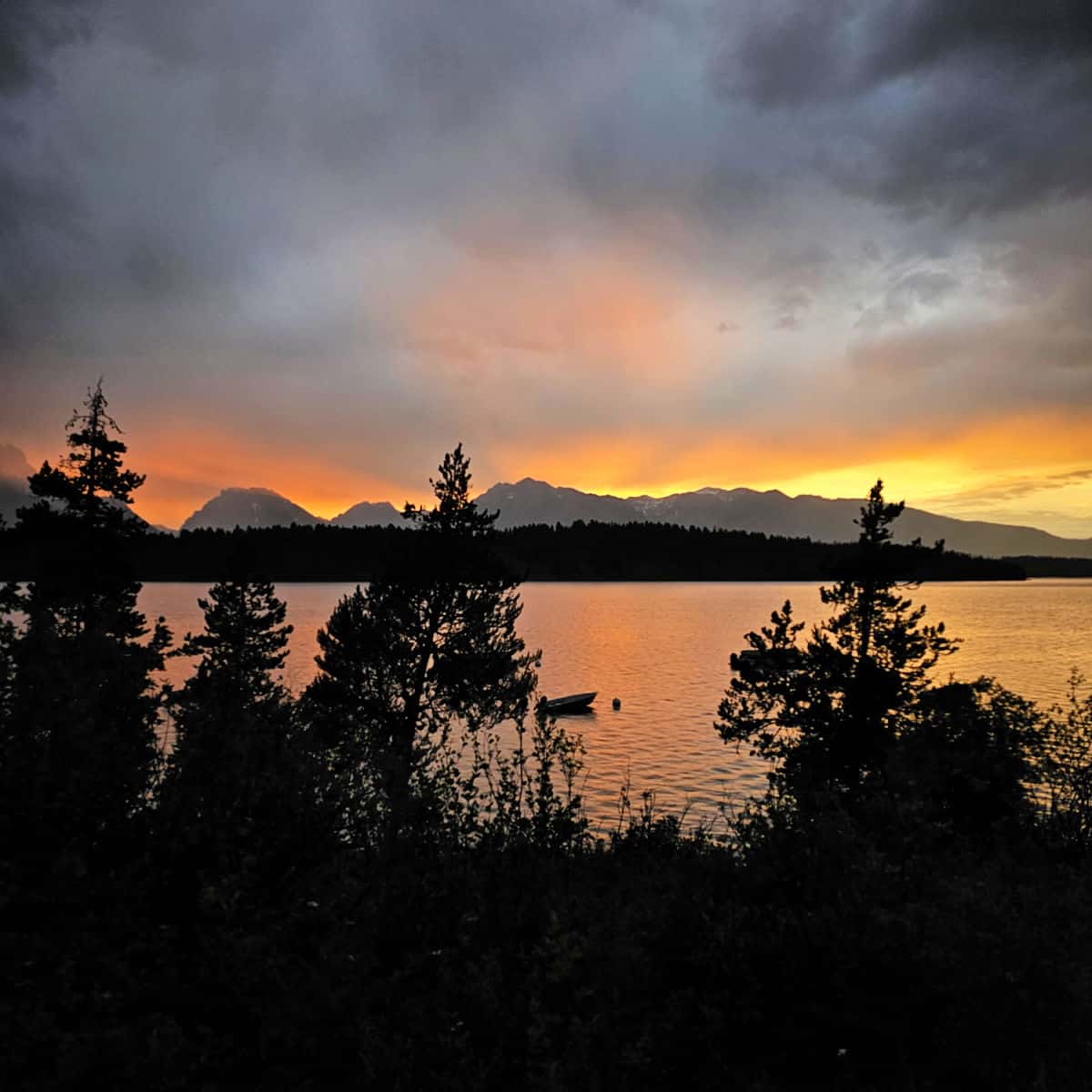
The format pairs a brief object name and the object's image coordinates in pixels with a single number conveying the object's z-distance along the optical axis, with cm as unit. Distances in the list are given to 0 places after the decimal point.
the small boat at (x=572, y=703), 4766
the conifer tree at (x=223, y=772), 712
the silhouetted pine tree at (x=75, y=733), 664
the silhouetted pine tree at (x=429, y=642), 2503
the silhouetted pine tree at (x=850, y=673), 2291
